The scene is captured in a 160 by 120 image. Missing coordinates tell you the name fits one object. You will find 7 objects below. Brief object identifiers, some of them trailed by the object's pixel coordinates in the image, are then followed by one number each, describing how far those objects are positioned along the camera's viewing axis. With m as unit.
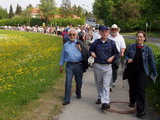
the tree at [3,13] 160.62
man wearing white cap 8.25
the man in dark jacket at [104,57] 6.43
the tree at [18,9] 182.38
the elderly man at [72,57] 6.98
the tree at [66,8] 132.00
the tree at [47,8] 118.12
